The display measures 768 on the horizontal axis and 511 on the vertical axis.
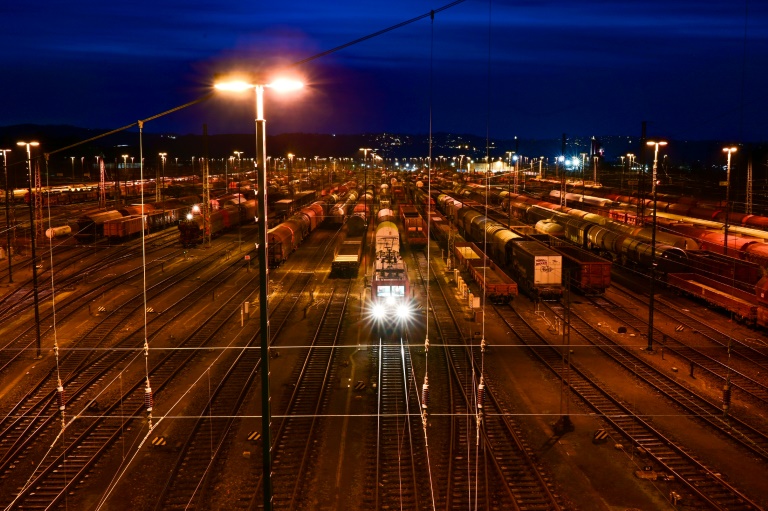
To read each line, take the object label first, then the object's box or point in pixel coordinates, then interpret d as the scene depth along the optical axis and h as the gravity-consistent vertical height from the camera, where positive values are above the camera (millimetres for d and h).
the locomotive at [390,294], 26656 -4833
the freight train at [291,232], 42344 -3897
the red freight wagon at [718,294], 26906 -5142
